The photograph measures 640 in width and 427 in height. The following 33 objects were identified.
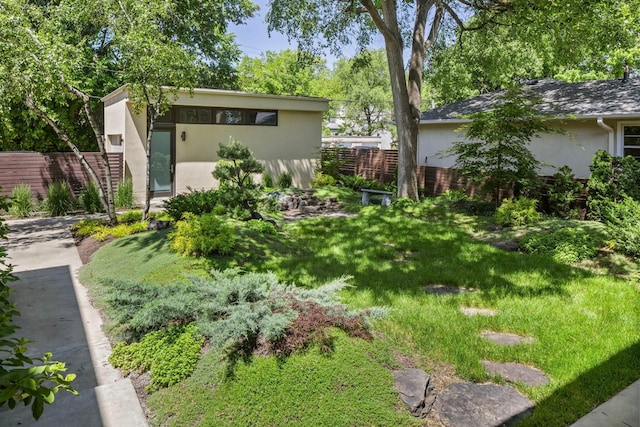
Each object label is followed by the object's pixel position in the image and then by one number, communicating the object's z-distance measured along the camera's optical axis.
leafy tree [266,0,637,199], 10.67
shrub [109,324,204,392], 3.30
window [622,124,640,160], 10.87
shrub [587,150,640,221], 8.38
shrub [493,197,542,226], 8.80
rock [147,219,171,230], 8.16
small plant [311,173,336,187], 15.48
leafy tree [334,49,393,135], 36.41
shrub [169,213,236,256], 6.12
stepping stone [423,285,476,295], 5.33
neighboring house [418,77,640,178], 10.89
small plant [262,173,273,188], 14.79
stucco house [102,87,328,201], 12.98
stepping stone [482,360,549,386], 3.38
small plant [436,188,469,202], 12.24
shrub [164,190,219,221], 8.44
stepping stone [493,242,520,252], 7.45
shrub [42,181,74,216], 11.03
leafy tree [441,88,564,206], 9.80
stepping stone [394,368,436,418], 3.03
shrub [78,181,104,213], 11.38
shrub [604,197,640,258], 6.41
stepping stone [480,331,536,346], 3.99
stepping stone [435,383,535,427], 2.93
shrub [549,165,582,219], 9.34
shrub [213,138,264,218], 9.02
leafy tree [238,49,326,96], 32.69
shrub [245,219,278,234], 7.96
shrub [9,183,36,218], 10.58
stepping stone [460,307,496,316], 4.61
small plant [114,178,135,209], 11.76
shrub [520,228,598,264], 6.71
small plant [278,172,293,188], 15.02
